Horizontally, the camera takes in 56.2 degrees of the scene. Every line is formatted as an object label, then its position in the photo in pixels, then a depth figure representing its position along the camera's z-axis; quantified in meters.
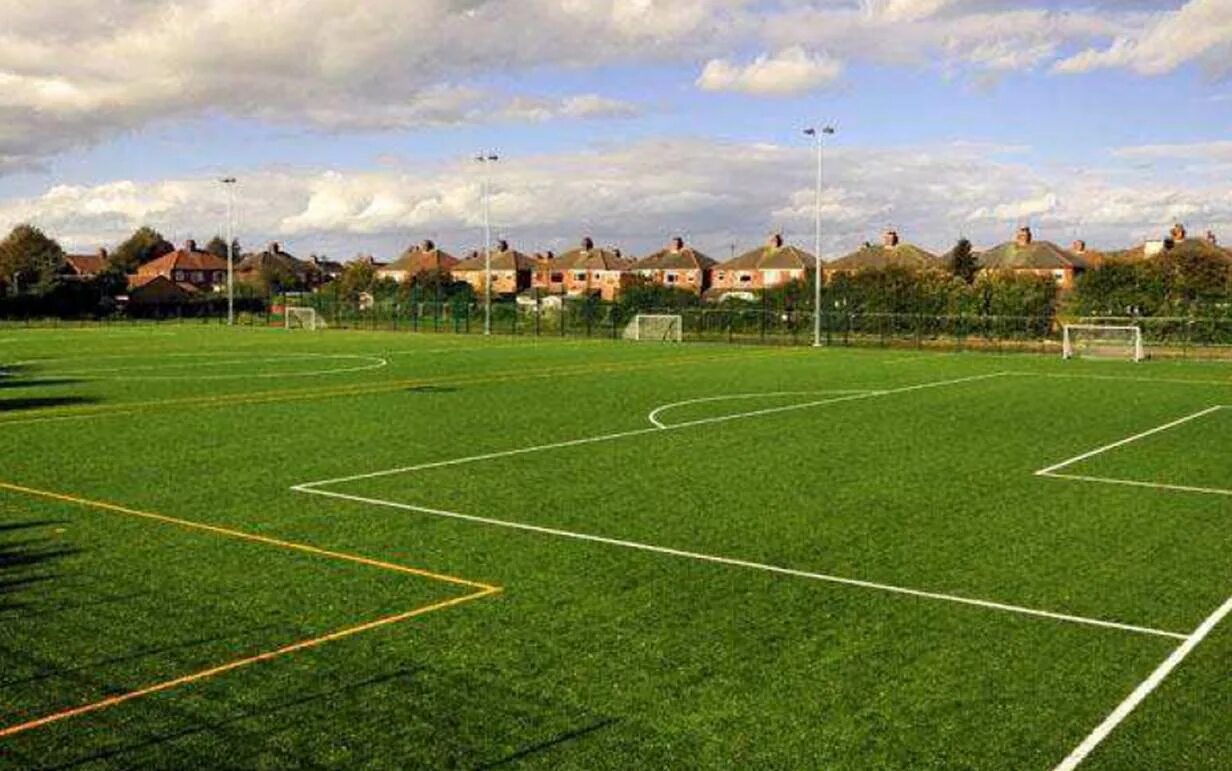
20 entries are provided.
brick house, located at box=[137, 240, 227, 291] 155.50
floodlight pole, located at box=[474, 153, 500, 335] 65.50
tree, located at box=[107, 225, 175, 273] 165.75
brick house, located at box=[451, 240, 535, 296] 146.12
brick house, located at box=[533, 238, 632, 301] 139.50
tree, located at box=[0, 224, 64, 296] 104.31
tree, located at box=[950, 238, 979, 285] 105.91
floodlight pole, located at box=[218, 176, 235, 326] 78.75
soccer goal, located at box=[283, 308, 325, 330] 77.31
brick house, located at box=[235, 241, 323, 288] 158.70
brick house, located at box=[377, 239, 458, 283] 148.00
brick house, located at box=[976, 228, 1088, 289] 115.38
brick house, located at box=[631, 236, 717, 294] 136.50
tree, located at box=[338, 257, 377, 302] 124.53
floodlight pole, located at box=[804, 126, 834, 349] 54.44
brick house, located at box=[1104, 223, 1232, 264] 118.72
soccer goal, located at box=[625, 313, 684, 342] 61.88
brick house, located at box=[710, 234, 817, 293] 127.38
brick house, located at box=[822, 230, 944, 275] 118.12
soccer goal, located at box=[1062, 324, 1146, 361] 48.53
